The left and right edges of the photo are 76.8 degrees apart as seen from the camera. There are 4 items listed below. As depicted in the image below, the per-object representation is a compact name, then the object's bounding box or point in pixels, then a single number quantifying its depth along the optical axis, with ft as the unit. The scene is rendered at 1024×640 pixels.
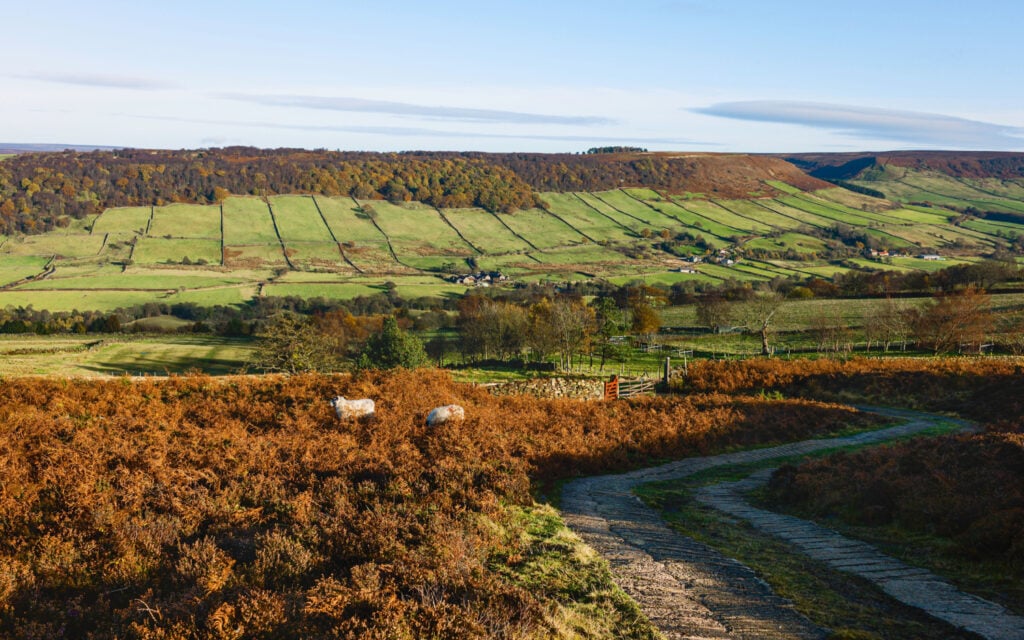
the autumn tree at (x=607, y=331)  216.45
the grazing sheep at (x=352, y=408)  65.51
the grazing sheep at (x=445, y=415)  63.98
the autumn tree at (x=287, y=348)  166.71
